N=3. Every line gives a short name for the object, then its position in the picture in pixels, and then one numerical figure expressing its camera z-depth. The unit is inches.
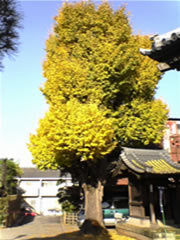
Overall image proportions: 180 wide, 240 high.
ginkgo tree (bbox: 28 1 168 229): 456.1
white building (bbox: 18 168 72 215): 1279.5
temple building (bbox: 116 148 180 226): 437.1
